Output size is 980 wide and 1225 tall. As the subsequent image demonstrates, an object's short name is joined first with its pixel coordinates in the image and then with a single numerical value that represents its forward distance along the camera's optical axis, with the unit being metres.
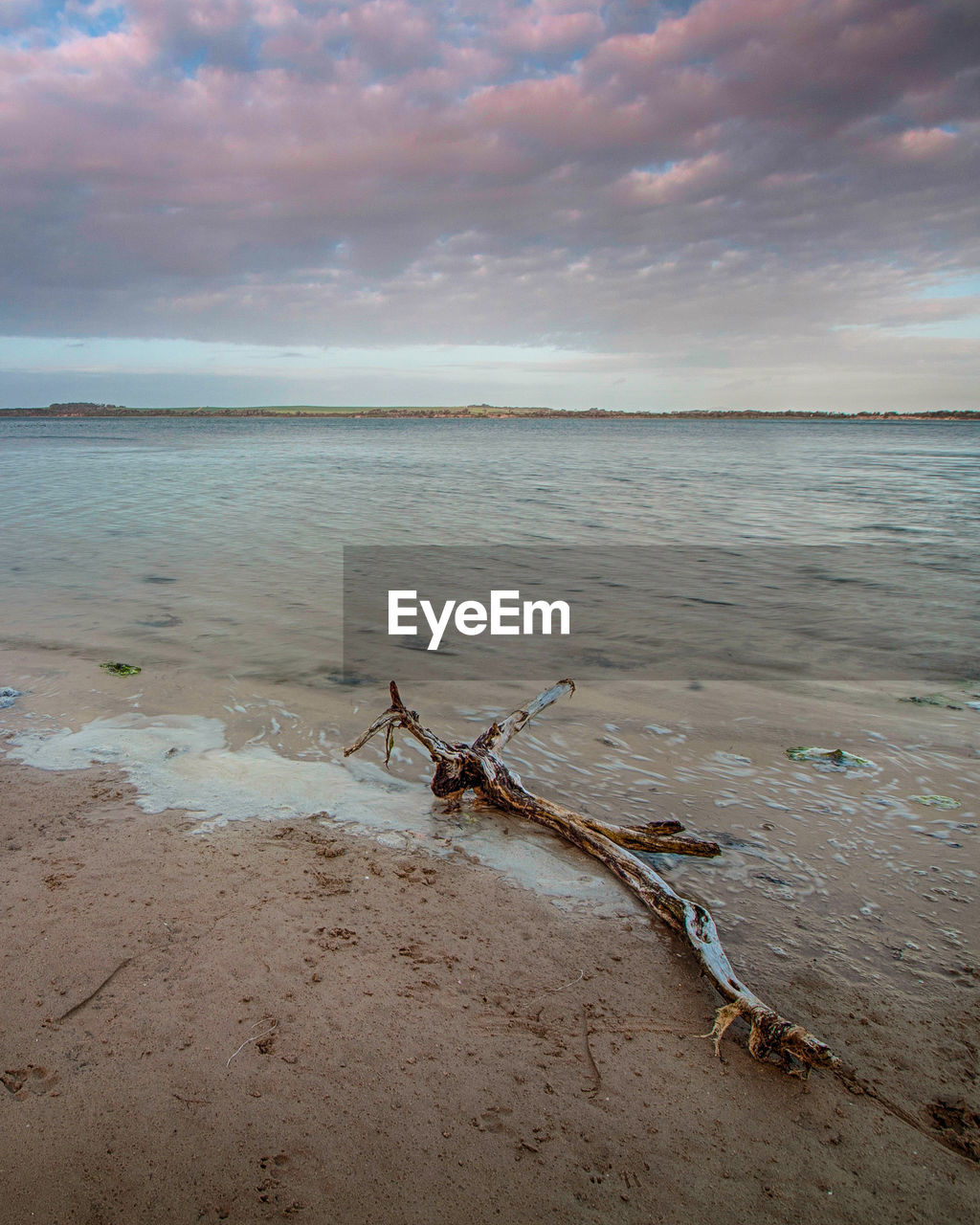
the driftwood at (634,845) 2.37
